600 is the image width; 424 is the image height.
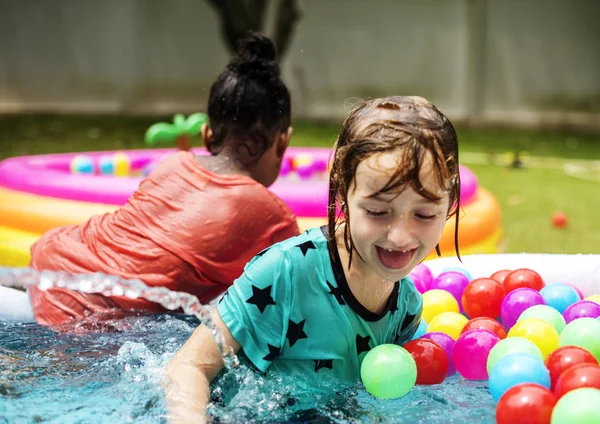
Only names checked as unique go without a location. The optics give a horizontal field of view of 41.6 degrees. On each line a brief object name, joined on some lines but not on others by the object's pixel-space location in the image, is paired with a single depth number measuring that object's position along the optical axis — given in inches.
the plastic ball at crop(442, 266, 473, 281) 123.1
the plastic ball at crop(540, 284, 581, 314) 109.5
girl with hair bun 108.0
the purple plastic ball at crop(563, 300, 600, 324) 101.0
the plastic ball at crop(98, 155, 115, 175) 217.6
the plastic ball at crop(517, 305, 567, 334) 97.9
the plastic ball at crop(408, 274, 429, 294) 118.9
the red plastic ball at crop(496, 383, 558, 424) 69.6
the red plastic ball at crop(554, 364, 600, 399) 72.8
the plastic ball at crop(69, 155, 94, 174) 215.0
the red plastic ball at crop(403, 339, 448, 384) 84.5
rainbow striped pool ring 155.2
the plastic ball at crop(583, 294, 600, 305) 107.3
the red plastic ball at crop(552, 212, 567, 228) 225.3
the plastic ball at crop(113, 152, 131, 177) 221.5
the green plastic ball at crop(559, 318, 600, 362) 87.9
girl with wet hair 68.7
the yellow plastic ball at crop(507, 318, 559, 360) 90.7
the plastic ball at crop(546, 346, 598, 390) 80.4
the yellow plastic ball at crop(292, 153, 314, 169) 225.5
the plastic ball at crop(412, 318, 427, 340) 96.7
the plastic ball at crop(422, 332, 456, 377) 92.5
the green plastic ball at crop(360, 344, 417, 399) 76.2
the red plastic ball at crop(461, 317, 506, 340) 97.4
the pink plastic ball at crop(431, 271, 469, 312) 117.0
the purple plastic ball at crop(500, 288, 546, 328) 105.6
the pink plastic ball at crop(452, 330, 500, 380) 88.8
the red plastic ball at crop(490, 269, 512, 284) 119.0
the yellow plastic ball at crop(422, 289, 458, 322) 110.0
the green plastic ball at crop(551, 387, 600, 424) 66.0
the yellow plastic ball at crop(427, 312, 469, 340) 101.3
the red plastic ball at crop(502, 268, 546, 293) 114.7
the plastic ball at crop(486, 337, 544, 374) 83.3
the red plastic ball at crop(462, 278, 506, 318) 110.7
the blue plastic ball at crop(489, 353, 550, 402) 76.2
